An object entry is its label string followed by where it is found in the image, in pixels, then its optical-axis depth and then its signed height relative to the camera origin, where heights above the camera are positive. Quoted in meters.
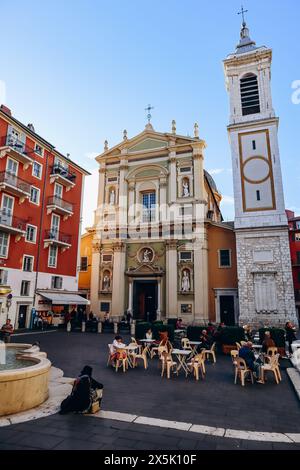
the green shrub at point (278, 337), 12.62 -1.27
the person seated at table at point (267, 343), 10.75 -1.33
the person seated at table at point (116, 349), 9.86 -1.48
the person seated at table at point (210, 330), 14.35 -1.17
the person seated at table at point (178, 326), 17.75 -1.23
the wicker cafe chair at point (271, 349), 10.22 -1.48
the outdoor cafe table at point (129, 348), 10.46 -1.56
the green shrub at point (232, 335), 13.02 -1.25
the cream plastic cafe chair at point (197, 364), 8.89 -1.72
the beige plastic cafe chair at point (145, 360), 10.18 -1.84
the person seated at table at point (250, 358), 8.54 -1.45
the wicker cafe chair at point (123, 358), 9.63 -1.68
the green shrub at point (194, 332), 14.93 -1.32
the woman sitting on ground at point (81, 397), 5.62 -1.71
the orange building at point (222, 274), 22.97 +2.35
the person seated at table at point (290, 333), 12.88 -1.14
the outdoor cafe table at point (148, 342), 12.38 -1.52
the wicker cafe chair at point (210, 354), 11.19 -1.93
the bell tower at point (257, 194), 21.00 +8.17
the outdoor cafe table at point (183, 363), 9.41 -1.82
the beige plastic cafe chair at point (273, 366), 8.58 -1.69
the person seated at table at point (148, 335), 13.17 -1.30
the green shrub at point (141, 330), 15.48 -1.29
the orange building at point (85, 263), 28.11 +3.74
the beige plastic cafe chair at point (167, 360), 9.02 -1.65
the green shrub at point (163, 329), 15.10 -1.24
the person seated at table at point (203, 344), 11.10 -1.40
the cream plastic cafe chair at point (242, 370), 8.29 -1.74
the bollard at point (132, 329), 19.72 -1.59
